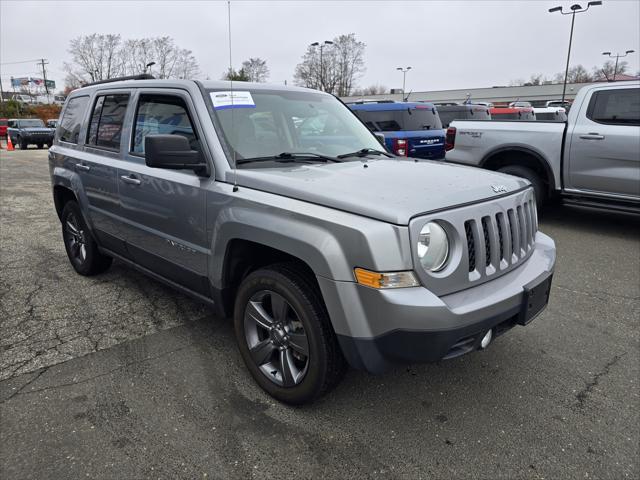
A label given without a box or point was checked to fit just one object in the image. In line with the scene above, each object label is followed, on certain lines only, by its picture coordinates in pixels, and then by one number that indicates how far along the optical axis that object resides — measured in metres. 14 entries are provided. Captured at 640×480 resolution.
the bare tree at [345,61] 75.50
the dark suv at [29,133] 25.89
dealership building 55.94
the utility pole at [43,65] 88.19
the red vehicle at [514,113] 15.02
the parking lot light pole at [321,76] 66.60
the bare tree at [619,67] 52.97
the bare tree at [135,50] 53.85
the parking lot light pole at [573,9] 26.34
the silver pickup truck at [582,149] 6.35
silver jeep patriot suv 2.21
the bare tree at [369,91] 81.36
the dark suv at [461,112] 13.62
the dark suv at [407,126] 9.32
